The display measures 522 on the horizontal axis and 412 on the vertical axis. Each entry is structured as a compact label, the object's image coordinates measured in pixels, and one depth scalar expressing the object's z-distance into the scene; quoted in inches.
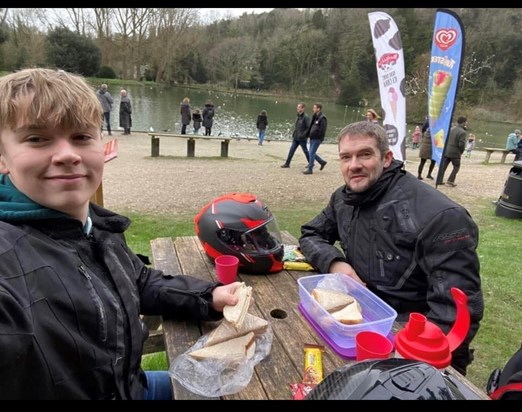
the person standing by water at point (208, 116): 764.0
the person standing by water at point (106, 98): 593.4
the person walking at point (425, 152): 436.4
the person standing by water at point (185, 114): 756.0
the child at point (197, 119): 793.6
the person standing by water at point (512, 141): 713.6
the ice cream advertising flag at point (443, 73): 287.4
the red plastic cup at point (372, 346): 52.8
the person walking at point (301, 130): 467.5
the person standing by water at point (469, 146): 803.4
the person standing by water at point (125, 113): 656.4
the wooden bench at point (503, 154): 679.1
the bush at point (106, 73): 1925.4
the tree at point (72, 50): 1385.6
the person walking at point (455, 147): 419.2
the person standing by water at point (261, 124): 748.0
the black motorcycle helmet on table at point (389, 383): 32.8
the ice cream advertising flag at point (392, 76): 308.7
